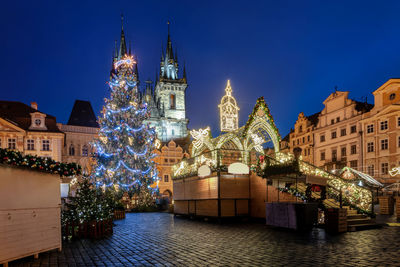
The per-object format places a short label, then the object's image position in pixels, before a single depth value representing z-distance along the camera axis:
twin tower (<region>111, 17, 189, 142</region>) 81.69
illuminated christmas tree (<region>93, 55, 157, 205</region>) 27.05
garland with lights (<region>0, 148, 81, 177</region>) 7.84
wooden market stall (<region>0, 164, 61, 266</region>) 7.77
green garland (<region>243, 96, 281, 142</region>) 18.33
